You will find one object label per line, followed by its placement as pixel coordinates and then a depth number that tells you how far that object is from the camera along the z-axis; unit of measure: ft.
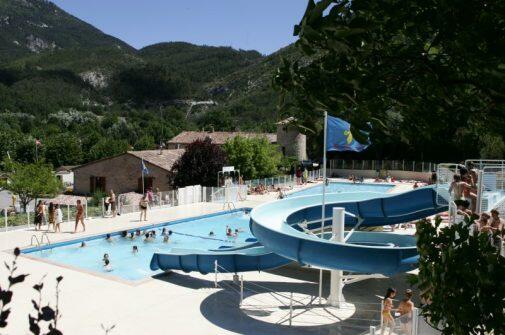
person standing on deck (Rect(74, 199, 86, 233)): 63.36
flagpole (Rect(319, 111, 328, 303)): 38.53
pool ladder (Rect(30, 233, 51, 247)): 55.52
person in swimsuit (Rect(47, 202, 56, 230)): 62.69
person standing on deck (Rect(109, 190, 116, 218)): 75.20
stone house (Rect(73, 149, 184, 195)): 116.57
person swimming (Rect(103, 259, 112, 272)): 51.97
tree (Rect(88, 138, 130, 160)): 224.94
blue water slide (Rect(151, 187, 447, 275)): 33.91
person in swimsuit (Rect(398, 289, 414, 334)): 24.76
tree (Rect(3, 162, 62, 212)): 79.51
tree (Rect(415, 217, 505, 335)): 9.23
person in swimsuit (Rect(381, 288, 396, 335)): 27.35
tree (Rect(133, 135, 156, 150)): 276.21
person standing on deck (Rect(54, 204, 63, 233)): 61.72
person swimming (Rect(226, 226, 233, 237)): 68.54
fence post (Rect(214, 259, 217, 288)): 41.45
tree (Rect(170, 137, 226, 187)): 104.42
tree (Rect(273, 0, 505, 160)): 8.54
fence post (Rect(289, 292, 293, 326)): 34.91
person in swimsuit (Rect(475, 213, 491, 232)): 26.99
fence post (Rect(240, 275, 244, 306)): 38.41
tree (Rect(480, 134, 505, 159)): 121.08
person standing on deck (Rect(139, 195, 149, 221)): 71.87
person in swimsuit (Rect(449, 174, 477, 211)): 31.27
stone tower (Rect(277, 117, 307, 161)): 153.28
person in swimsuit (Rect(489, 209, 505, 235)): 27.47
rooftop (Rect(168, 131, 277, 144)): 170.97
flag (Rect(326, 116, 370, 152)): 56.29
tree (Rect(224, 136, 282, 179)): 116.06
